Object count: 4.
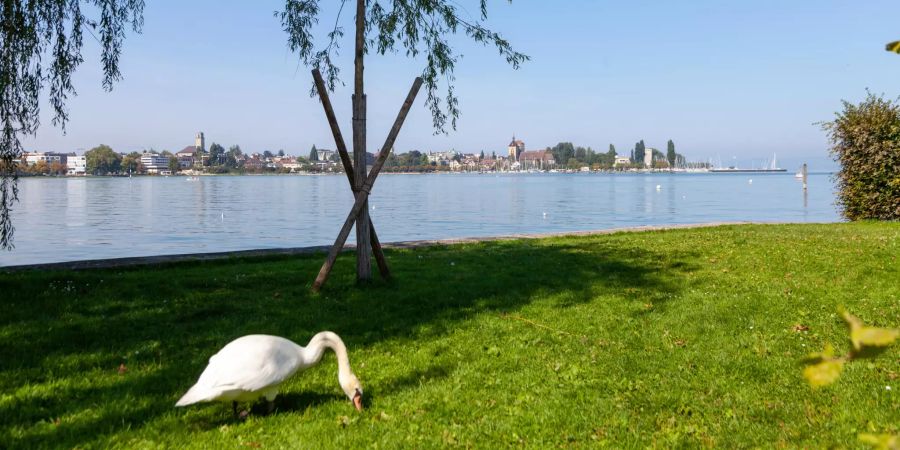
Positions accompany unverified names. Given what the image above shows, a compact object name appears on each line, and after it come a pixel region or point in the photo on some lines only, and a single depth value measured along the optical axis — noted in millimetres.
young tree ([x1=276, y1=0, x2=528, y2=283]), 12414
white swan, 5141
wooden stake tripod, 11023
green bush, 23672
